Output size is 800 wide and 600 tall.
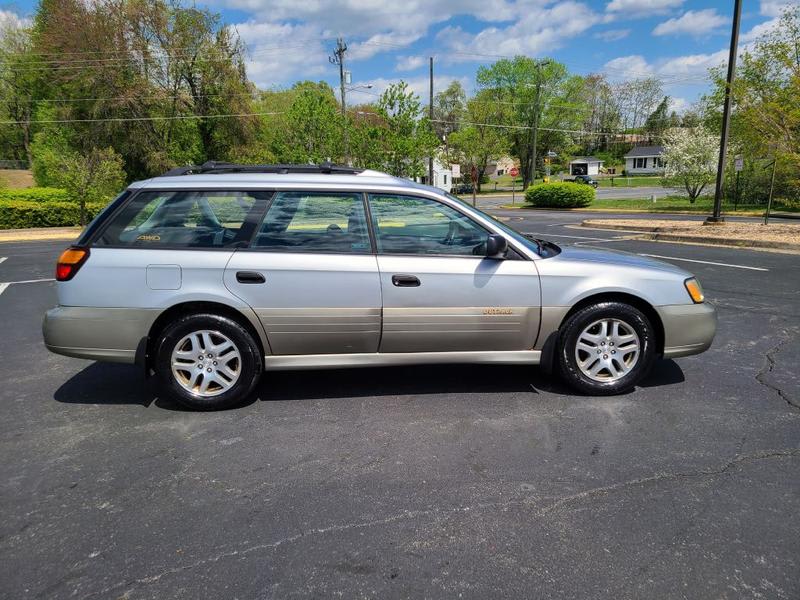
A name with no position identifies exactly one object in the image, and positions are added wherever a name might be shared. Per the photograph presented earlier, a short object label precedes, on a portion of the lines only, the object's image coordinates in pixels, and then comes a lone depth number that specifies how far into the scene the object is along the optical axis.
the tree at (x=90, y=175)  21.14
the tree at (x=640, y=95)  87.00
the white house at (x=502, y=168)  93.59
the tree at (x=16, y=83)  45.91
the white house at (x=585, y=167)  78.38
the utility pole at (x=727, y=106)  14.19
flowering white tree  30.06
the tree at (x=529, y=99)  66.25
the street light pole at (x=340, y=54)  29.20
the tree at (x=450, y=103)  83.62
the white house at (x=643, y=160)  77.38
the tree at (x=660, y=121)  90.38
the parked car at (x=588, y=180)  60.55
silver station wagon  3.65
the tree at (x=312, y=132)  19.98
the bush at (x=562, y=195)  32.88
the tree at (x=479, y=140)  59.59
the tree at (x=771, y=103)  13.35
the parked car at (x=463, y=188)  58.69
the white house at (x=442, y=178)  62.39
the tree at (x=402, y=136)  16.38
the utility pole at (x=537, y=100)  58.23
